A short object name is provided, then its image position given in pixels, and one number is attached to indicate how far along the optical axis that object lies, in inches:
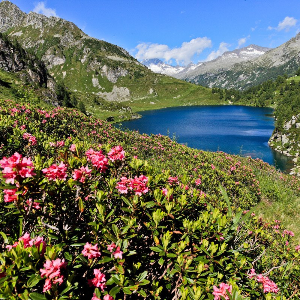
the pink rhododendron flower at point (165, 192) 127.2
